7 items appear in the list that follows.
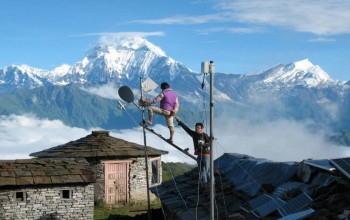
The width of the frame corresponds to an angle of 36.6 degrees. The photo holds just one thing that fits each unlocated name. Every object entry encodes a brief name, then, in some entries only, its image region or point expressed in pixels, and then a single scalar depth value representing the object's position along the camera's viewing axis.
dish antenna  13.77
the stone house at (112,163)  29.86
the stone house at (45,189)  20.56
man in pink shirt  12.83
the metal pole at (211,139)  10.11
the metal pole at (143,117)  13.64
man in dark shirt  12.64
